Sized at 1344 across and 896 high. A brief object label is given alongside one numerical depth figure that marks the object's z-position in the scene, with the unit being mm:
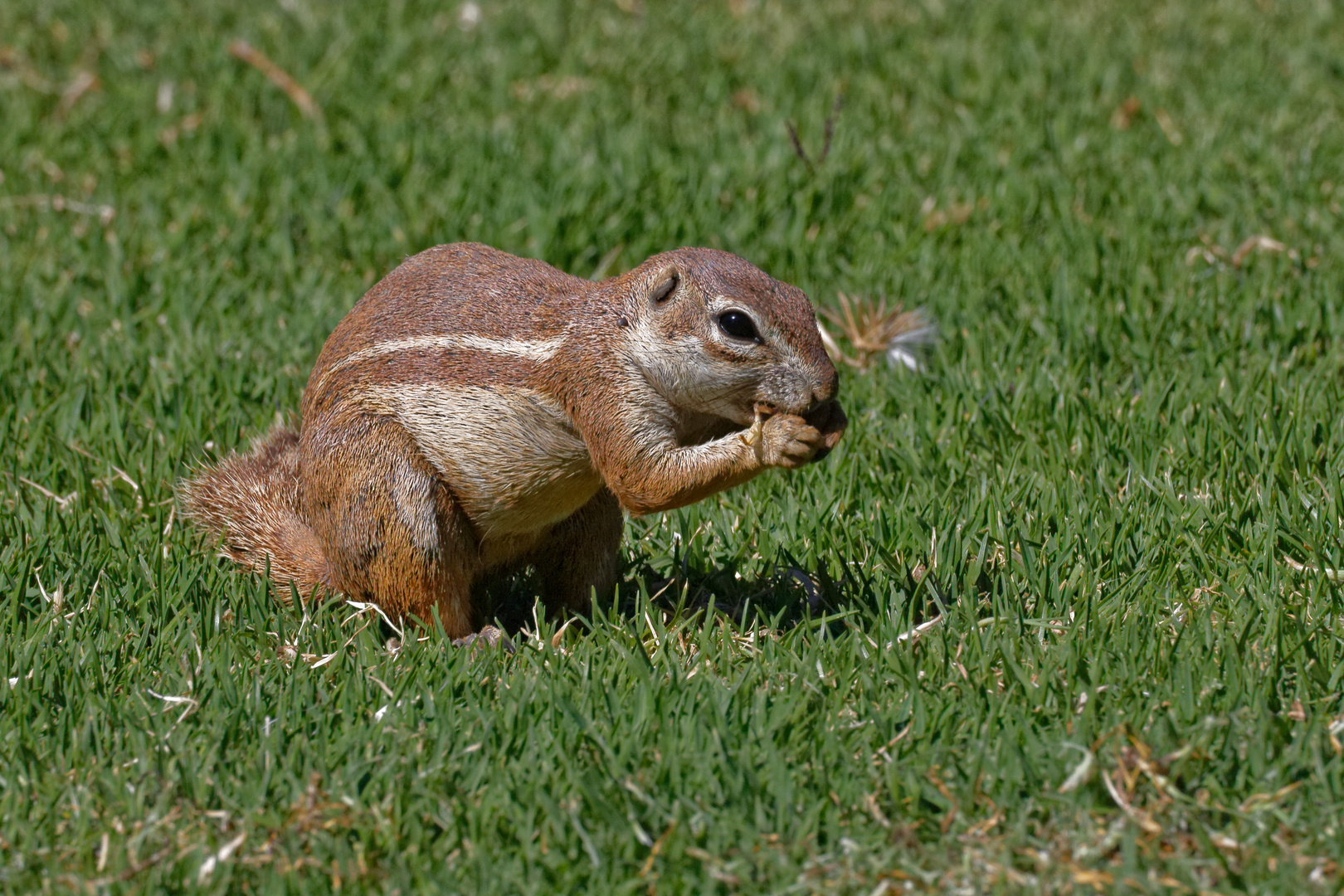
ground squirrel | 6344
